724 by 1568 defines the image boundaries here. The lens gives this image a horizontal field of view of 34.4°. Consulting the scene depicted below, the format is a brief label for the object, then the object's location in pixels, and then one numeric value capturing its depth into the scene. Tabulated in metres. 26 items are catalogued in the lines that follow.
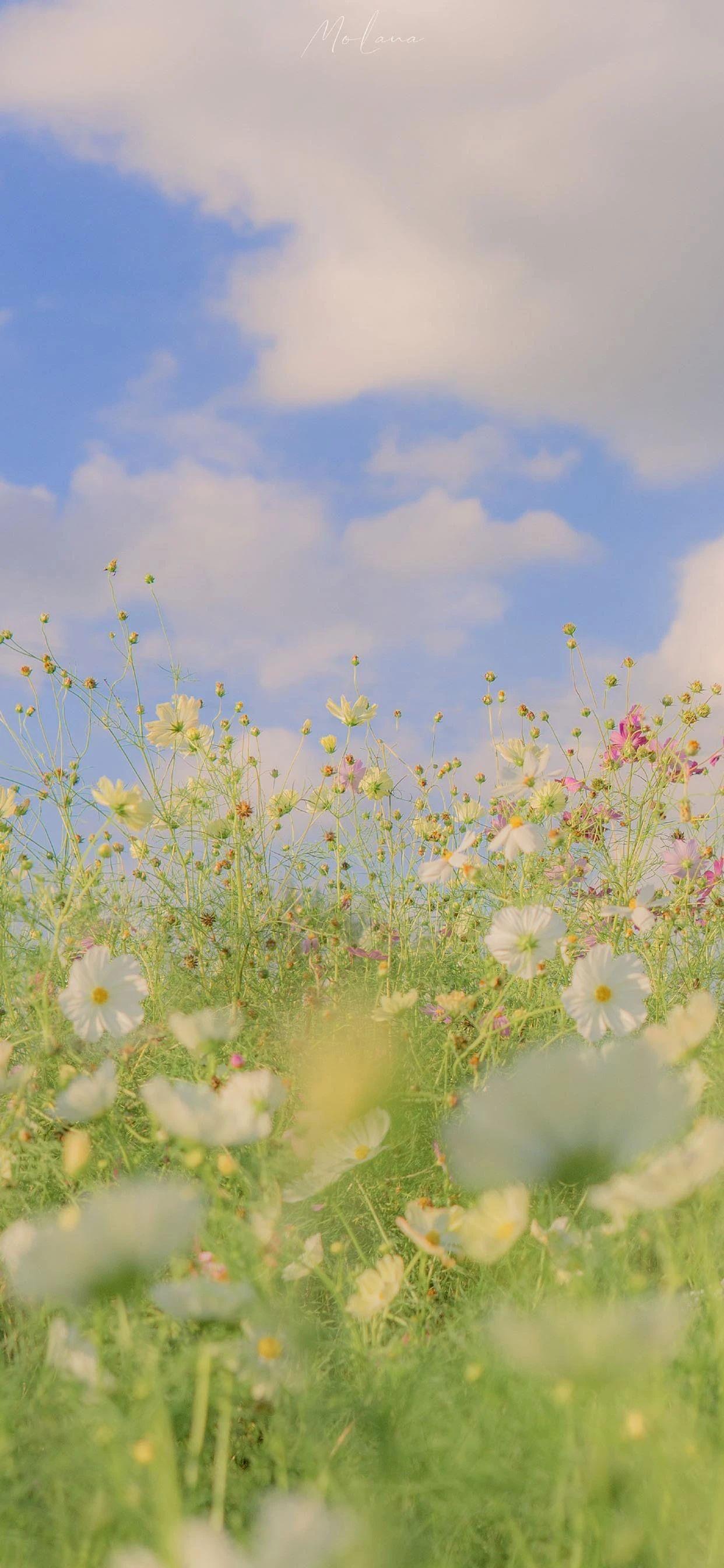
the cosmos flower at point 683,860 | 3.06
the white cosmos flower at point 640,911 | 2.07
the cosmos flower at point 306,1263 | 1.18
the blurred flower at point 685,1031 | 1.07
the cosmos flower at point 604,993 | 1.54
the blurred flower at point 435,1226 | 1.25
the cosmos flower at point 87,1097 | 1.16
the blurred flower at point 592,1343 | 0.74
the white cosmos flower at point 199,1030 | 1.11
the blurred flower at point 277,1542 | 0.66
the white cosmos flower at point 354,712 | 2.83
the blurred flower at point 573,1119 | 0.98
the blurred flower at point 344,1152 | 1.36
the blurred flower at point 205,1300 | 0.90
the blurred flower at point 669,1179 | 0.84
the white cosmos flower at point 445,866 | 2.11
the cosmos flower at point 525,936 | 1.67
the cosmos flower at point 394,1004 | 1.63
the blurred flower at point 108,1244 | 0.86
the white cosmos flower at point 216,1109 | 0.95
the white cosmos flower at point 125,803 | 1.94
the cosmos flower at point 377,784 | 2.78
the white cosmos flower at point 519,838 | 2.01
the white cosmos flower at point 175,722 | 2.57
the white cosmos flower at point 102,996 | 1.51
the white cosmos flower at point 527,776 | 2.27
